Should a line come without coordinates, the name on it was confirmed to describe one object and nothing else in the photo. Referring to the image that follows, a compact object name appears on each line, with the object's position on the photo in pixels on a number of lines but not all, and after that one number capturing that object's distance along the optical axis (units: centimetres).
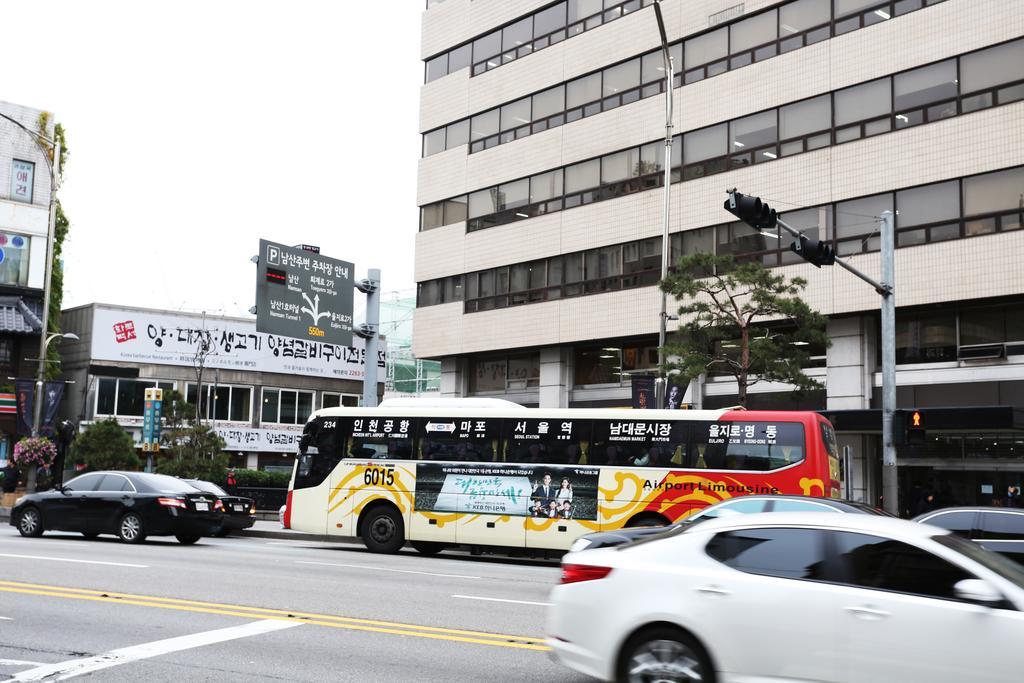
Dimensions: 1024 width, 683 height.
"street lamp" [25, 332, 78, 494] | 3441
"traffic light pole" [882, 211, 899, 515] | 2061
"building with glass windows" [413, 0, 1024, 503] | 2767
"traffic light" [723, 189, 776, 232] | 1645
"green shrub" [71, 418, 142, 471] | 3850
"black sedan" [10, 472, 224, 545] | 2061
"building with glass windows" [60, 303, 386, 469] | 5722
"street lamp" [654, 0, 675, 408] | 2769
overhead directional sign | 2758
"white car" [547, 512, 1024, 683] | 604
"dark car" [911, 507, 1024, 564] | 1330
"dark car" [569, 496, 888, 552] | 1220
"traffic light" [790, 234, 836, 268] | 1925
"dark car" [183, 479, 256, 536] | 2311
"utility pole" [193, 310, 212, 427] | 5099
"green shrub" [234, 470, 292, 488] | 3466
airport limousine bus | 1911
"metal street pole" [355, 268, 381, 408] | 2991
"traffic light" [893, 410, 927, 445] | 2014
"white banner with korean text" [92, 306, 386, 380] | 5759
